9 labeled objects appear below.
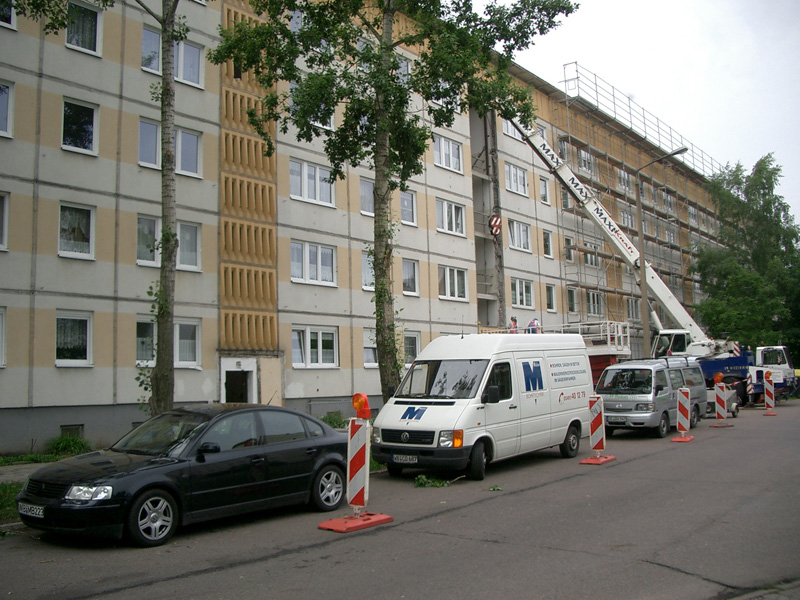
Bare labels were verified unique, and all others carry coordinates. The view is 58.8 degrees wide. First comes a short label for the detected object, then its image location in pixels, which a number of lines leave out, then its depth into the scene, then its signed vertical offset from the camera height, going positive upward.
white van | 11.85 -0.62
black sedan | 7.41 -1.12
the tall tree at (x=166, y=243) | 11.89 +2.28
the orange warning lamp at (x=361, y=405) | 8.70 -0.40
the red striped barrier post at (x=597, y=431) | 14.02 -1.26
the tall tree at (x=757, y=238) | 50.28 +9.30
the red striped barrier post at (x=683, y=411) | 18.91 -1.21
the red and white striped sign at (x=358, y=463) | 8.74 -1.11
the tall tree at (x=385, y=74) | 15.97 +6.88
